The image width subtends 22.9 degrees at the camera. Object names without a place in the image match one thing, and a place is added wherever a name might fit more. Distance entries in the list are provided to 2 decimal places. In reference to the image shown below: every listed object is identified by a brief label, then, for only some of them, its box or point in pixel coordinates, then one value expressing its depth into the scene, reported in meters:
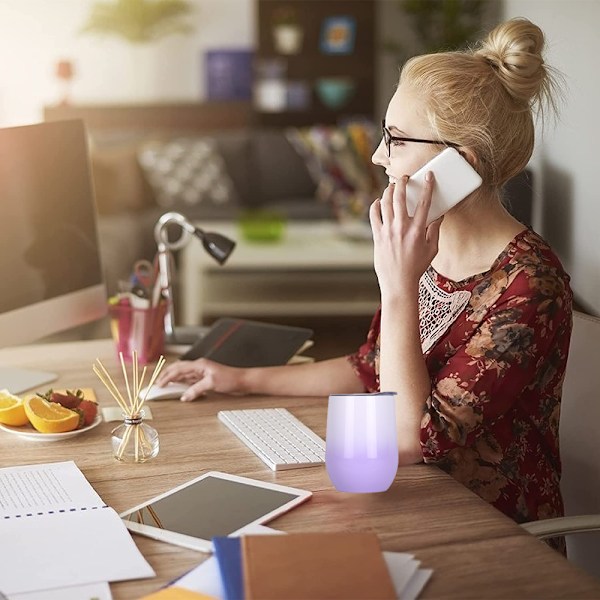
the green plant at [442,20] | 7.79
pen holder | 2.69
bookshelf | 8.66
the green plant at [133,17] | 8.27
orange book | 1.67
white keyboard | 2.12
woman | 2.11
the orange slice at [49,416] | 2.22
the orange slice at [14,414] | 2.27
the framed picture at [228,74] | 8.57
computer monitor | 2.54
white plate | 2.22
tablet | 1.87
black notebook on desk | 2.64
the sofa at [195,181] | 6.87
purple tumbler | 1.94
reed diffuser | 2.13
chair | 2.28
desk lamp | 2.73
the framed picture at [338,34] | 8.66
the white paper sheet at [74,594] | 1.72
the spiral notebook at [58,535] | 1.76
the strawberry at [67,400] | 2.28
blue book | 1.67
